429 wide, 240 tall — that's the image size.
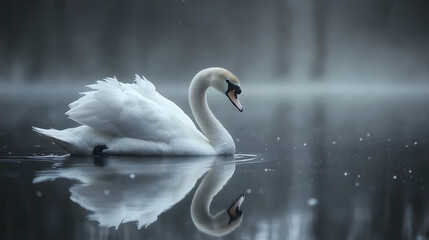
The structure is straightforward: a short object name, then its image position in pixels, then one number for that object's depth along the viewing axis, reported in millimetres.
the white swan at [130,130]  17531
